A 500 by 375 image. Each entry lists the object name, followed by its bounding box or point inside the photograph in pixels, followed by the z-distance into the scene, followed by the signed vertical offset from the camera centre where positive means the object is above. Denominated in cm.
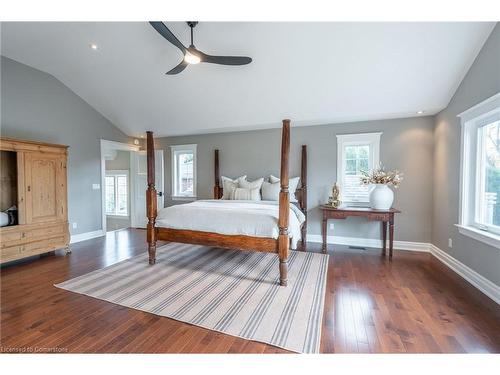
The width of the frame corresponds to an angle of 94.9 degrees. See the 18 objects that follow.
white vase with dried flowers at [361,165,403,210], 381 -10
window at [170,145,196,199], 576 +24
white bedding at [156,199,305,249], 279 -49
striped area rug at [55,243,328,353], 190 -121
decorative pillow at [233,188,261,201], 443 -24
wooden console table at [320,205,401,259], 369 -54
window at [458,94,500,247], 257 +12
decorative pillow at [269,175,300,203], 449 -4
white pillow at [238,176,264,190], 460 -5
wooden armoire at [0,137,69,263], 325 -24
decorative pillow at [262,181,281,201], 441 -18
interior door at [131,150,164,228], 598 -2
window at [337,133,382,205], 429 +40
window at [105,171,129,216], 717 -34
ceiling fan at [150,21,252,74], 220 +133
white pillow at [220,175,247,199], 474 -9
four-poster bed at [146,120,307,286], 265 -69
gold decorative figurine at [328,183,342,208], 411 -29
